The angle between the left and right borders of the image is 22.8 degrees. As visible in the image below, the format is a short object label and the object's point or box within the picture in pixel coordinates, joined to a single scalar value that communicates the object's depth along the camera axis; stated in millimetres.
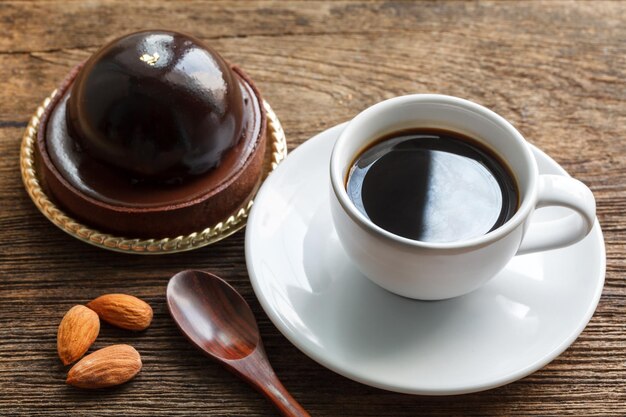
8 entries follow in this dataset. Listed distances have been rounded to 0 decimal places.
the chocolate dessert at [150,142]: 534
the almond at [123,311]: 525
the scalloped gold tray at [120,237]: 542
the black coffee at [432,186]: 505
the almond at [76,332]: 517
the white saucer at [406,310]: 493
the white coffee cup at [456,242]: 485
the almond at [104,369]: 509
